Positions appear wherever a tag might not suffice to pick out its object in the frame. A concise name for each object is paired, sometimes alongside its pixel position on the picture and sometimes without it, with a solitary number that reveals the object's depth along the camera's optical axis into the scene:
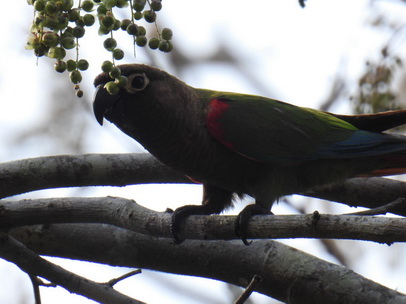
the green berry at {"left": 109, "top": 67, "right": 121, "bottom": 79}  6.20
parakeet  8.48
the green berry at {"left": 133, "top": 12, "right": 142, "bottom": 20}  5.89
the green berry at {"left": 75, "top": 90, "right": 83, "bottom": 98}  6.44
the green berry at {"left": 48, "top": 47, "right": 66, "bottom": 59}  5.90
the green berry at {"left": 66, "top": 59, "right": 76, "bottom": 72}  5.95
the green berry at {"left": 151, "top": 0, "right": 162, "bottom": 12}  6.00
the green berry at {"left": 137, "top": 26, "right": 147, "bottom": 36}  5.90
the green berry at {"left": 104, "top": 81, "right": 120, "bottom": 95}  6.44
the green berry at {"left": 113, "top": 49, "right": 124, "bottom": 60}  5.96
